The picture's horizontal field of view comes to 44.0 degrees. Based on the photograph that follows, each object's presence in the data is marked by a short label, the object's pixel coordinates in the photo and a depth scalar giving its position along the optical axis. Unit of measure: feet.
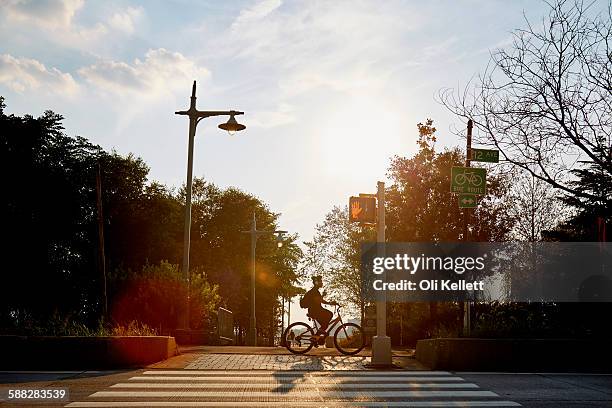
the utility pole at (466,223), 53.26
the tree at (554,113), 48.34
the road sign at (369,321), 50.19
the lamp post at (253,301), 133.69
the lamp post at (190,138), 72.43
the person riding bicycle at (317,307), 58.29
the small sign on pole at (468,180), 58.95
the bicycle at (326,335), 56.59
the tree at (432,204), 119.03
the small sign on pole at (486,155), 52.03
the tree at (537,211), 150.82
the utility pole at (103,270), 84.07
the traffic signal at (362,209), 50.75
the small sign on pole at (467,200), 59.31
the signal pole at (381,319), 48.49
